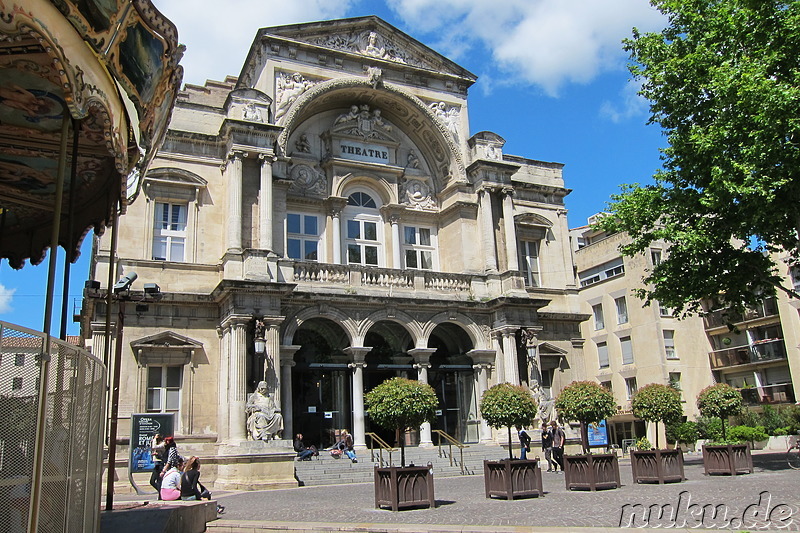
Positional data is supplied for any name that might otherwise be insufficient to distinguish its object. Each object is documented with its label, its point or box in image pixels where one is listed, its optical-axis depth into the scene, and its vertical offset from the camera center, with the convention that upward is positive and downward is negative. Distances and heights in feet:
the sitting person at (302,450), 76.38 -0.30
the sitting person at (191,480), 49.32 -1.84
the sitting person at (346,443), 77.96 +0.17
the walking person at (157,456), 56.95 -0.08
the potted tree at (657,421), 58.80 +0.68
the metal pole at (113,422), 40.81 +2.34
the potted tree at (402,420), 47.88 +1.61
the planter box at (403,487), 47.60 -2.97
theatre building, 76.23 +23.72
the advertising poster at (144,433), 66.33 +2.05
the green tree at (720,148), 63.31 +25.32
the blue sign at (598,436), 114.93 -0.67
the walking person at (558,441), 75.41 -0.74
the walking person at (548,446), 77.23 -1.25
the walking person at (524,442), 74.81 -0.75
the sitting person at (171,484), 48.67 -2.05
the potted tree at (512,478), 50.75 -2.96
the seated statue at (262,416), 71.61 +3.24
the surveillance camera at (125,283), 53.98 +13.05
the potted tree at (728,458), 64.34 -2.98
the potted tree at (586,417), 55.21 +1.38
